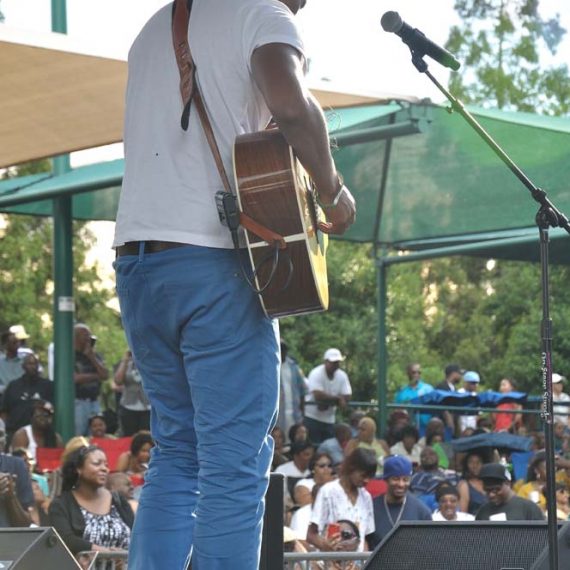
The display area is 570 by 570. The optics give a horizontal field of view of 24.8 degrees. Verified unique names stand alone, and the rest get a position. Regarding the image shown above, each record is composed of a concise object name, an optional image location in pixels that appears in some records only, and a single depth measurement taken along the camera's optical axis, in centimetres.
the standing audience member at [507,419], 1689
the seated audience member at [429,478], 1101
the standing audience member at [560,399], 1678
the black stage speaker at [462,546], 406
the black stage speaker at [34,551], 394
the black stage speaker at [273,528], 430
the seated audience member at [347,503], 916
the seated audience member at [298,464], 1180
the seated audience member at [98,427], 1242
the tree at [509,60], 4281
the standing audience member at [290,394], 1411
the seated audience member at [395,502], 949
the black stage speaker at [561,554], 385
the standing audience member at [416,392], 1709
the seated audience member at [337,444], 1300
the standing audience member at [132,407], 1330
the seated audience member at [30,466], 970
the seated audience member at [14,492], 765
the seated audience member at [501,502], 955
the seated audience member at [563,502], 1030
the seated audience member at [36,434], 1131
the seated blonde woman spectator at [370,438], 1349
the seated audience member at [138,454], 1038
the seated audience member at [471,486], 1115
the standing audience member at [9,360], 1392
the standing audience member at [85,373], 1288
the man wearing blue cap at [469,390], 1766
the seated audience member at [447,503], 987
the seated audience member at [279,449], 1175
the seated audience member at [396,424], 1443
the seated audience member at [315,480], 1061
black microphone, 391
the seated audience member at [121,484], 902
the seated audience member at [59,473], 841
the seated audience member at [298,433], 1309
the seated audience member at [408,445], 1404
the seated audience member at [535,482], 1086
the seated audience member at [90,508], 772
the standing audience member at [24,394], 1232
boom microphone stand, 366
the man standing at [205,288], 326
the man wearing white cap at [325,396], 1528
